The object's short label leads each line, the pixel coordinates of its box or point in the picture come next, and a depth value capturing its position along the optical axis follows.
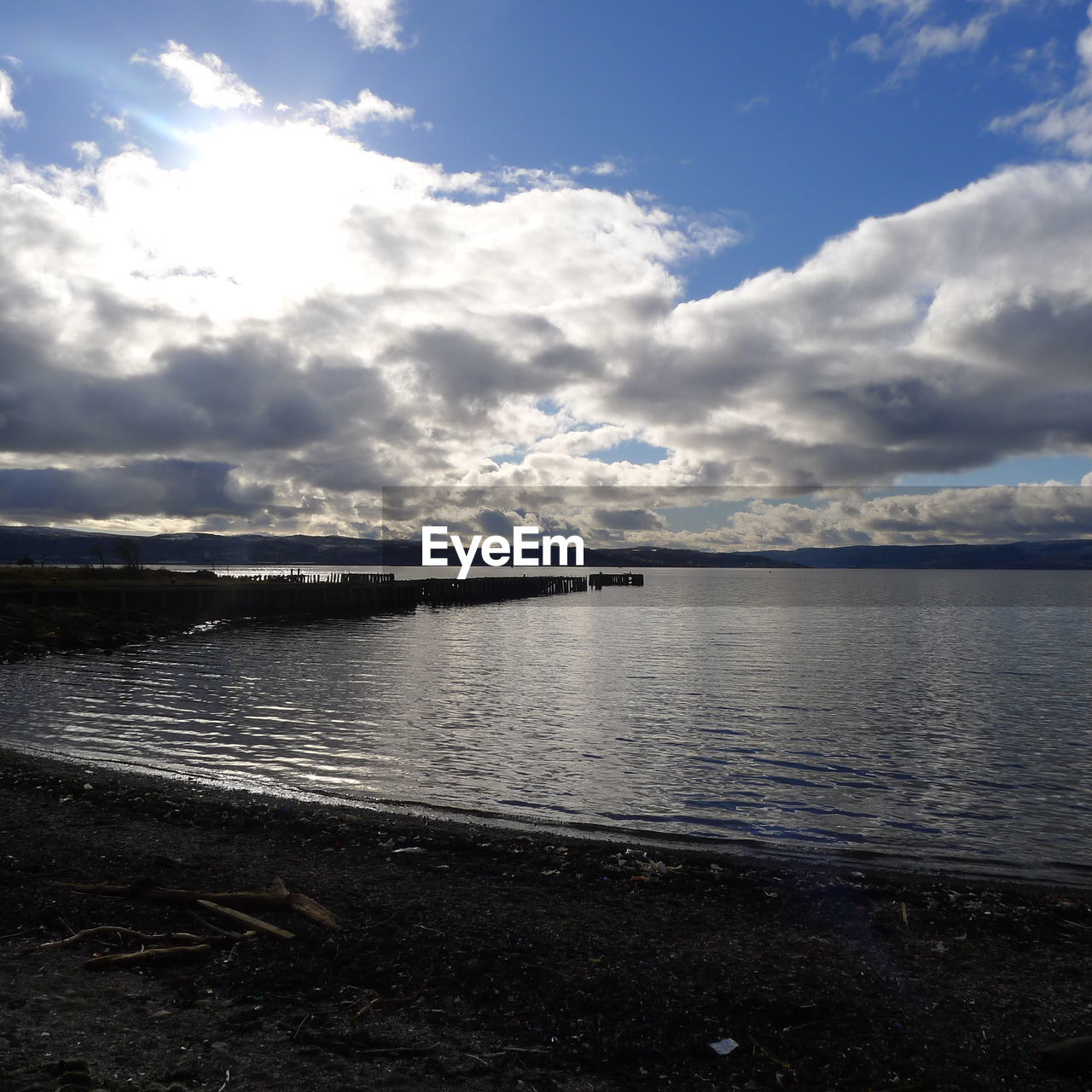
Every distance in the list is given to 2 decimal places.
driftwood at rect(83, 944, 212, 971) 7.21
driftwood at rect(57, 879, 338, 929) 8.61
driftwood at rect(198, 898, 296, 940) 7.95
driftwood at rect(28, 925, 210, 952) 7.62
